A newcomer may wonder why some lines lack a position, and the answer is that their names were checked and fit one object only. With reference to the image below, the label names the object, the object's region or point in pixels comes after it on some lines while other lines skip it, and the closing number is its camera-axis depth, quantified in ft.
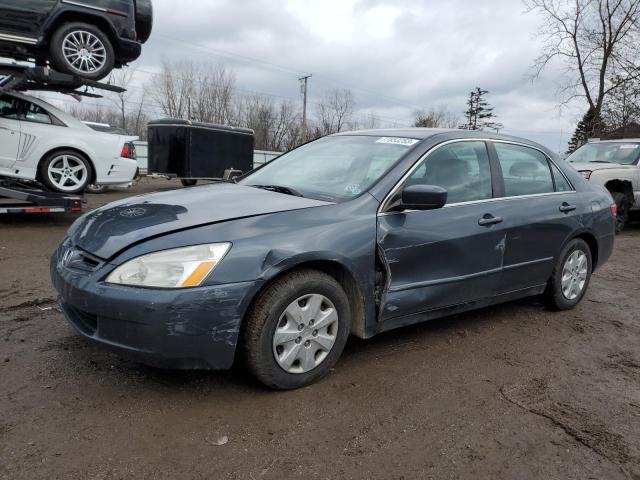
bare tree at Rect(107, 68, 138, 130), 148.06
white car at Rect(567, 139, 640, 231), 31.09
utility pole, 151.53
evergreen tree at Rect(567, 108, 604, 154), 71.36
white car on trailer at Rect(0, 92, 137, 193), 25.14
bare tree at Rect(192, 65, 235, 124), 155.33
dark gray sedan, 8.73
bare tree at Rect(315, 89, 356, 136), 179.11
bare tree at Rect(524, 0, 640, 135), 67.36
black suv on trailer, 24.90
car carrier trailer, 24.53
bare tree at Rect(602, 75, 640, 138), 68.49
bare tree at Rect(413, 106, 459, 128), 150.00
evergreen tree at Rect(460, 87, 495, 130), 197.42
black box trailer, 49.60
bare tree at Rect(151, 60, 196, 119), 151.12
